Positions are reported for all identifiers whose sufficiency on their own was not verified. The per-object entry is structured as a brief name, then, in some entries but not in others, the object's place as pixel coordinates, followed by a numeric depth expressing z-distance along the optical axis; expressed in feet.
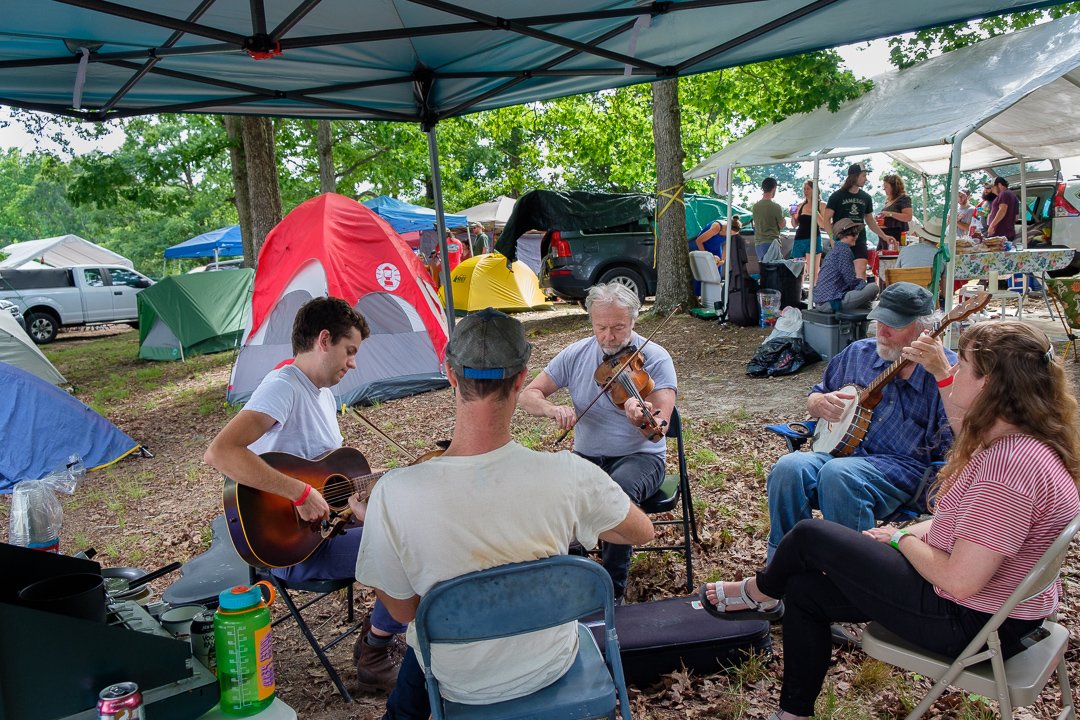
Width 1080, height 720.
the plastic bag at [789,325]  23.47
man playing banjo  9.01
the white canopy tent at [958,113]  21.43
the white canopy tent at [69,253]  59.00
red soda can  4.73
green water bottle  5.60
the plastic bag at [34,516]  8.77
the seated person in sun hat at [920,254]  23.86
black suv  36.60
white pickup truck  49.06
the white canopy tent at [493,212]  61.16
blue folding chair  5.13
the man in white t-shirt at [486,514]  5.31
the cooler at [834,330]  22.24
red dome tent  22.41
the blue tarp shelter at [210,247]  75.20
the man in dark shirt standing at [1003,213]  32.37
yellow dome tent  41.70
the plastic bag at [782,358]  22.67
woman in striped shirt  5.96
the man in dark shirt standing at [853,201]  25.48
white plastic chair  30.25
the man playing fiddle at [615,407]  10.22
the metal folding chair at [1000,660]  5.77
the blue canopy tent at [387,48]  9.12
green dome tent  35.99
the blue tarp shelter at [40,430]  18.07
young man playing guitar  8.21
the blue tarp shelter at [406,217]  57.77
